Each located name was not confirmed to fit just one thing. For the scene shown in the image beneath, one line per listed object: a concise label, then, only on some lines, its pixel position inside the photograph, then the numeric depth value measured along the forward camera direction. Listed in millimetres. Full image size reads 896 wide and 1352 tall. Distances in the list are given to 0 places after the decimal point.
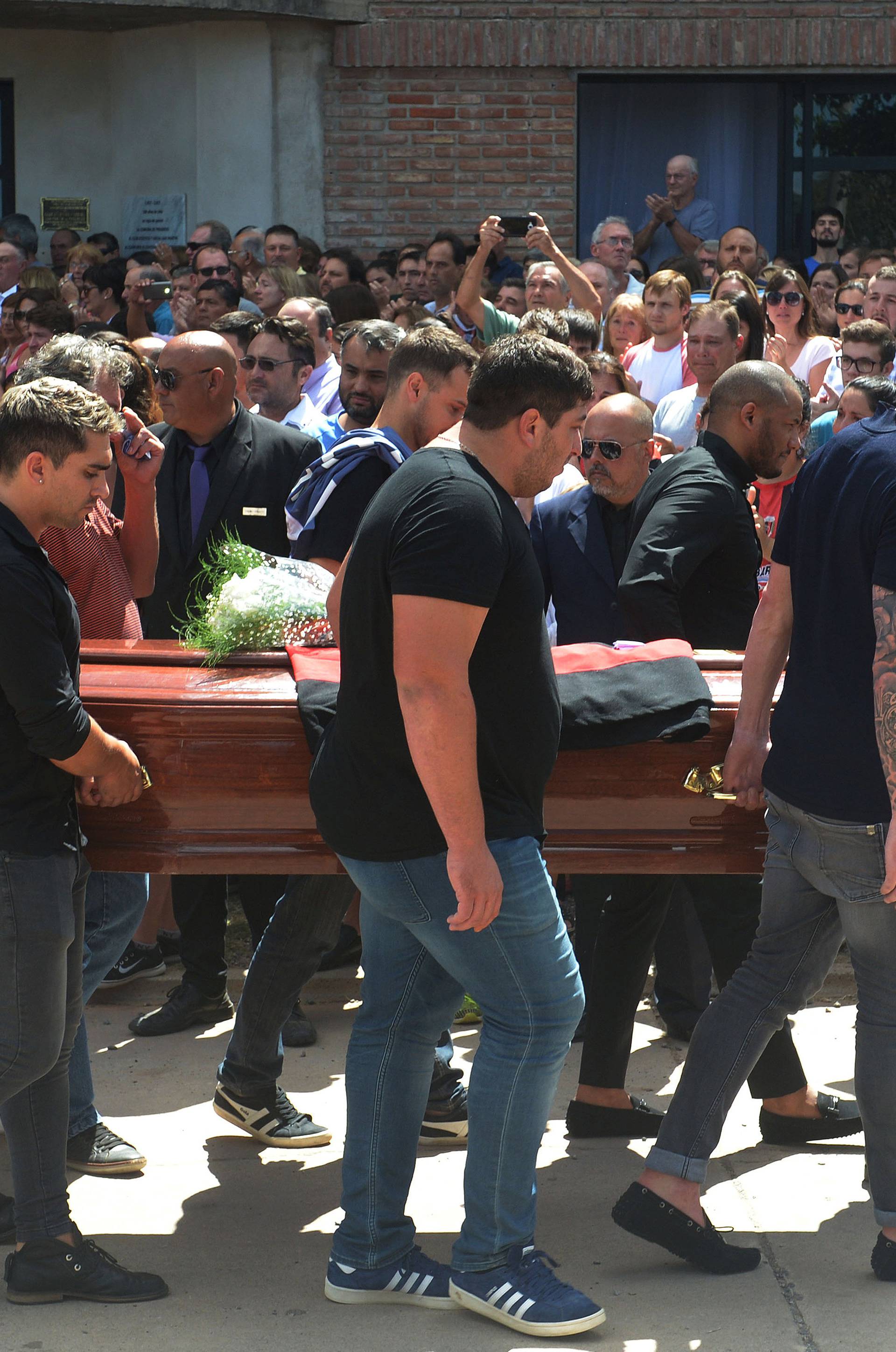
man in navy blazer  8609
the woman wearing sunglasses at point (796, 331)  14539
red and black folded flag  6215
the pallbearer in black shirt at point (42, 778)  5566
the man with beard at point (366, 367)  9711
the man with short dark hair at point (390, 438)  7094
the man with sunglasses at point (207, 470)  9523
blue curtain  24812
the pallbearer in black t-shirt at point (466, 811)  5223
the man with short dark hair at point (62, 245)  24031
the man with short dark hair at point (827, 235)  21297
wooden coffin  6336
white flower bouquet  6887
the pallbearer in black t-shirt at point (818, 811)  5770
